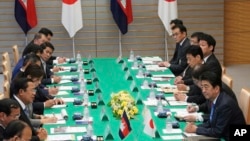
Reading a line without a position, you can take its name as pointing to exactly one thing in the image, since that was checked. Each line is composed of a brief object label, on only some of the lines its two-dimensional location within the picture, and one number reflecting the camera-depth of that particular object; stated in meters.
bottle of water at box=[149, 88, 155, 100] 6.50
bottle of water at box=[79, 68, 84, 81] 7.63
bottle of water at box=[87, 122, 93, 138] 5.00
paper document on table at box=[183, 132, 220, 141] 5.03
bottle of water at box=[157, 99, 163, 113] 5.91
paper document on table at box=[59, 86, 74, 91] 7.21
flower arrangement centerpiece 5.73
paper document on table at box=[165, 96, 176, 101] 6.55
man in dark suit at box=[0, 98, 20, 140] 4.71
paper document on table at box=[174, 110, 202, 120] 5.67
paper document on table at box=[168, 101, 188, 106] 6.33
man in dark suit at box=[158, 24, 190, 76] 8.66
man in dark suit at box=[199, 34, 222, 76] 7.46
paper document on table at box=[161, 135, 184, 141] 5.05
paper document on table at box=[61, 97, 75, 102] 6.58
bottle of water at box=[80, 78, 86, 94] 6.99
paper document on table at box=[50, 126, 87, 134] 5.31
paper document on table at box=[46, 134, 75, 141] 5.06
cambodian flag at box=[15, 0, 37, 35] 10.98
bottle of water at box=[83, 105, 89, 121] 5.71
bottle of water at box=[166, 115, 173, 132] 5.29
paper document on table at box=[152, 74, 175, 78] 8.02
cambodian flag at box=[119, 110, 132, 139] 4.70
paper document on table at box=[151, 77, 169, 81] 7.70
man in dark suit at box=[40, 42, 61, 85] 7.70
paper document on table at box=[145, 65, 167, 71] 8.46
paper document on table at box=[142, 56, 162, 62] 9.36
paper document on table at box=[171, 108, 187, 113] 6.04
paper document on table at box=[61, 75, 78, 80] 7.87
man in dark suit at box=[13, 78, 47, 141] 5.44
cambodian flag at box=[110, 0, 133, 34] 11.07
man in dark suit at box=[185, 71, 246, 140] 5.12
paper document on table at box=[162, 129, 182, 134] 5.25
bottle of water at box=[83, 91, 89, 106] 6.37
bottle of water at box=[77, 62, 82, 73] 8.25
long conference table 5.16
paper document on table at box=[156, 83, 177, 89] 7.17
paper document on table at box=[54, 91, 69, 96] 6.93
